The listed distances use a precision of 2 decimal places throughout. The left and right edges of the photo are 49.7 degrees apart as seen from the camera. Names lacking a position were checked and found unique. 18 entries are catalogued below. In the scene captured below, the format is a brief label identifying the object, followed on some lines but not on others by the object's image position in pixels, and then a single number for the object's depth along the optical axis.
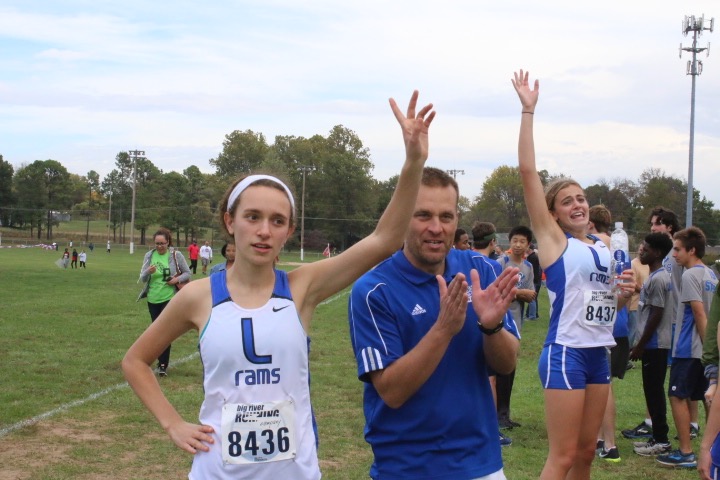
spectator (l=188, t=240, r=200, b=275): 43.91
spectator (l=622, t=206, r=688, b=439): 8.03
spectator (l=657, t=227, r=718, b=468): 7.16
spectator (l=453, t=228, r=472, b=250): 10.27
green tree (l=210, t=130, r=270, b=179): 130.62
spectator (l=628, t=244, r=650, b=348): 9.97
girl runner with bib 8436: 2.91
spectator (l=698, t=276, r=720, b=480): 3.41
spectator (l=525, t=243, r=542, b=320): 20.28
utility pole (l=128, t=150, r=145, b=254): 83.94
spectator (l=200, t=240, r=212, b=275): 46.44
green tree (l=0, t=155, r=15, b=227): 116.81
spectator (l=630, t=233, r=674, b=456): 7.77
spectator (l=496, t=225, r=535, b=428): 8.76
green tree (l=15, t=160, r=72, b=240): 116.25
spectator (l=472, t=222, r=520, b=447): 8.49
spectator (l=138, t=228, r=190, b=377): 11.75
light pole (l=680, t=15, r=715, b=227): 39.38
